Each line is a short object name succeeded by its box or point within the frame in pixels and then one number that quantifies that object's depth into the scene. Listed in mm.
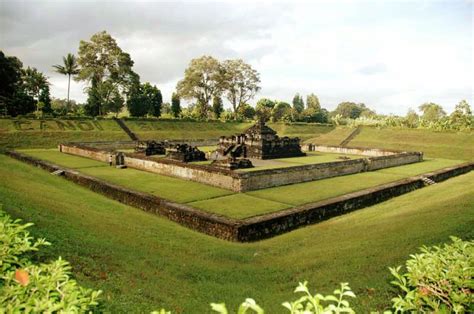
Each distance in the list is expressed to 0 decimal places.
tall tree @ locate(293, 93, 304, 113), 73175
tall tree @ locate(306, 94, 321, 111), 70350
